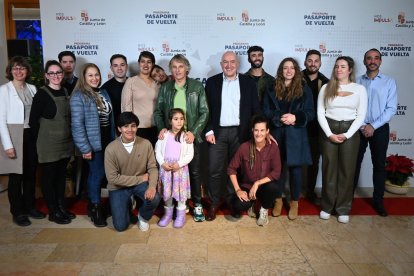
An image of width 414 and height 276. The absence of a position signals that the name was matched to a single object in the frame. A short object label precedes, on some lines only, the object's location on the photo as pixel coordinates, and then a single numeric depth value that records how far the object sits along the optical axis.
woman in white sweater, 2.99
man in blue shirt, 3.26
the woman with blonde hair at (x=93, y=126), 2.88
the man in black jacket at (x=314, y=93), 3.41
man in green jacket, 3.05
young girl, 3.02
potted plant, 3.97
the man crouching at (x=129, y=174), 2.87
